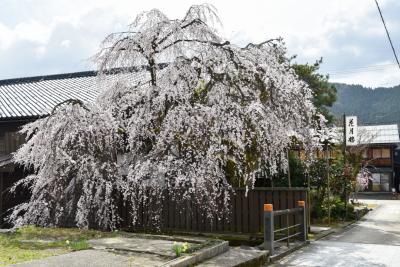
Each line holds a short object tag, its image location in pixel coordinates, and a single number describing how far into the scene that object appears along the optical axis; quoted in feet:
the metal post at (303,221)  37.09
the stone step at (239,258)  26.35
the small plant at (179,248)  26.13
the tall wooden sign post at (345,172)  62.35
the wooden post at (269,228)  30.94
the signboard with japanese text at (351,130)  63.13
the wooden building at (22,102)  49.49
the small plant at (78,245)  27.37
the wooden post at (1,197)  48.19
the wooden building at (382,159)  138.62
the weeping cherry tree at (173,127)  33.71
